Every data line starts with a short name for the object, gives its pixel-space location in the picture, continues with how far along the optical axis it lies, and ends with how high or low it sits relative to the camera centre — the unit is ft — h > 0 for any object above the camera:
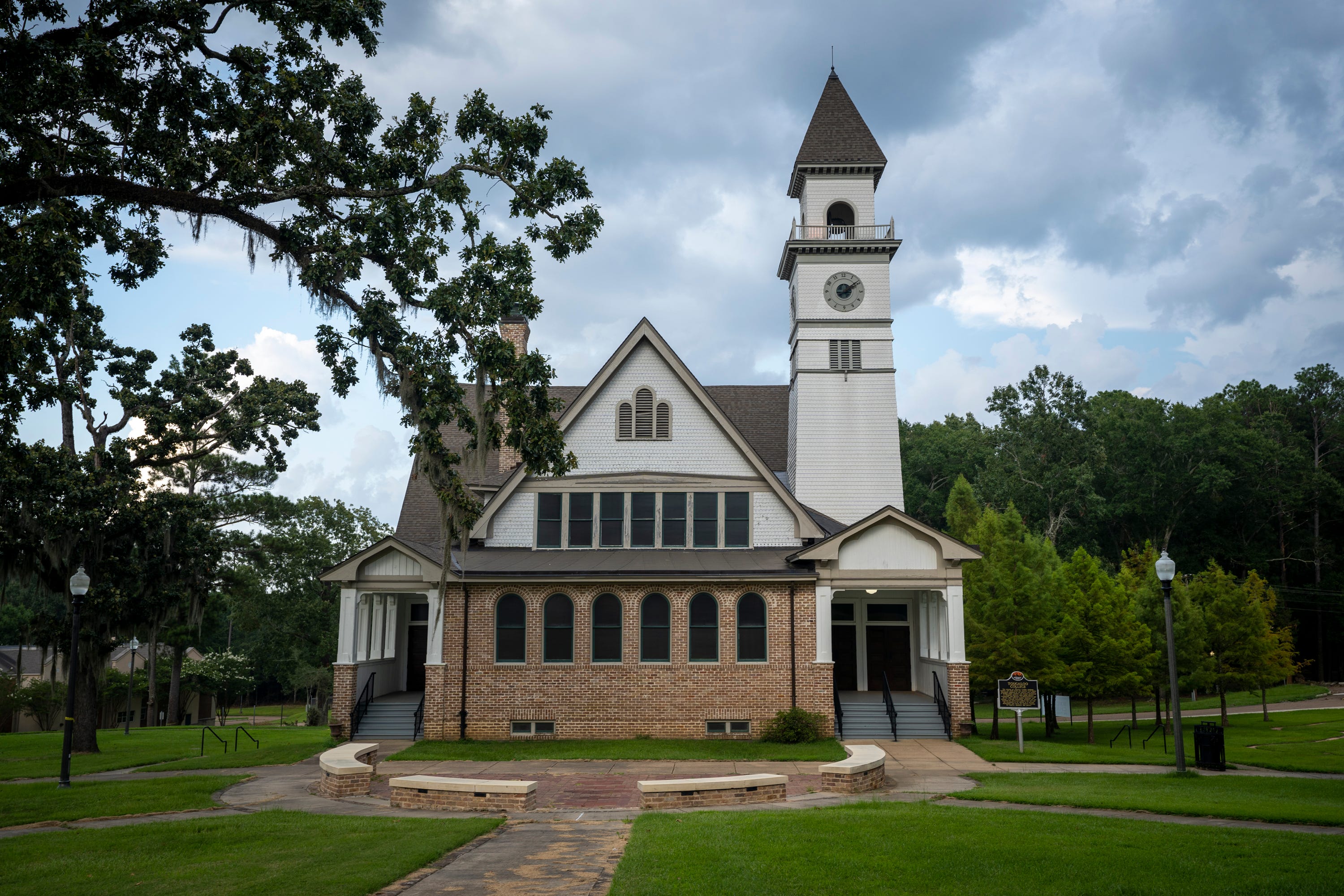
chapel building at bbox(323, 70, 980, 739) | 73.26 +1.77
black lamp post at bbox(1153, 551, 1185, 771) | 53.21 -1.77
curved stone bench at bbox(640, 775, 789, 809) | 43.88 -9.56
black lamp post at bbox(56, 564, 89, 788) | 50.72 -4.07
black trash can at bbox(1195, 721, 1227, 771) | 56.03 -9.46
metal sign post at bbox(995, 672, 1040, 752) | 64.39 -6.93
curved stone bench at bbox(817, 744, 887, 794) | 47.93 -9.52
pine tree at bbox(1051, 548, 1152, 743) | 79.71 -4.01
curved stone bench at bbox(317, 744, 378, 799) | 48.62 -9.87
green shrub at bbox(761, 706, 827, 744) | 70.13 -10.23
